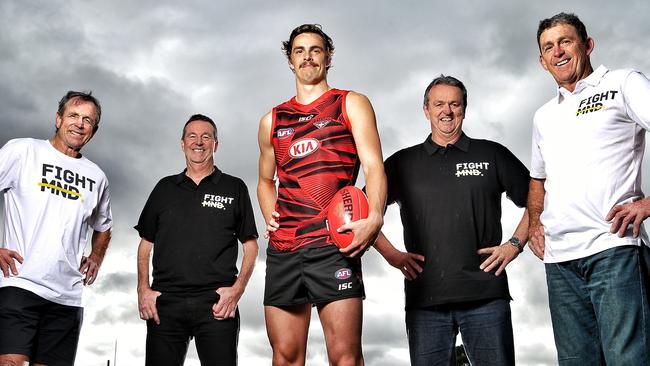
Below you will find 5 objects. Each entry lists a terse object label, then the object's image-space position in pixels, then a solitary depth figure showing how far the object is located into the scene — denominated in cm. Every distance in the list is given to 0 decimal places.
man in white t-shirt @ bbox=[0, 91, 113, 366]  564
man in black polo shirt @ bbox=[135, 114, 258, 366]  626
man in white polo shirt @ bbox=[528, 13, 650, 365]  423
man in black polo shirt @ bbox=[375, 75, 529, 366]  510
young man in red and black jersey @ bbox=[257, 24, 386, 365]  449
